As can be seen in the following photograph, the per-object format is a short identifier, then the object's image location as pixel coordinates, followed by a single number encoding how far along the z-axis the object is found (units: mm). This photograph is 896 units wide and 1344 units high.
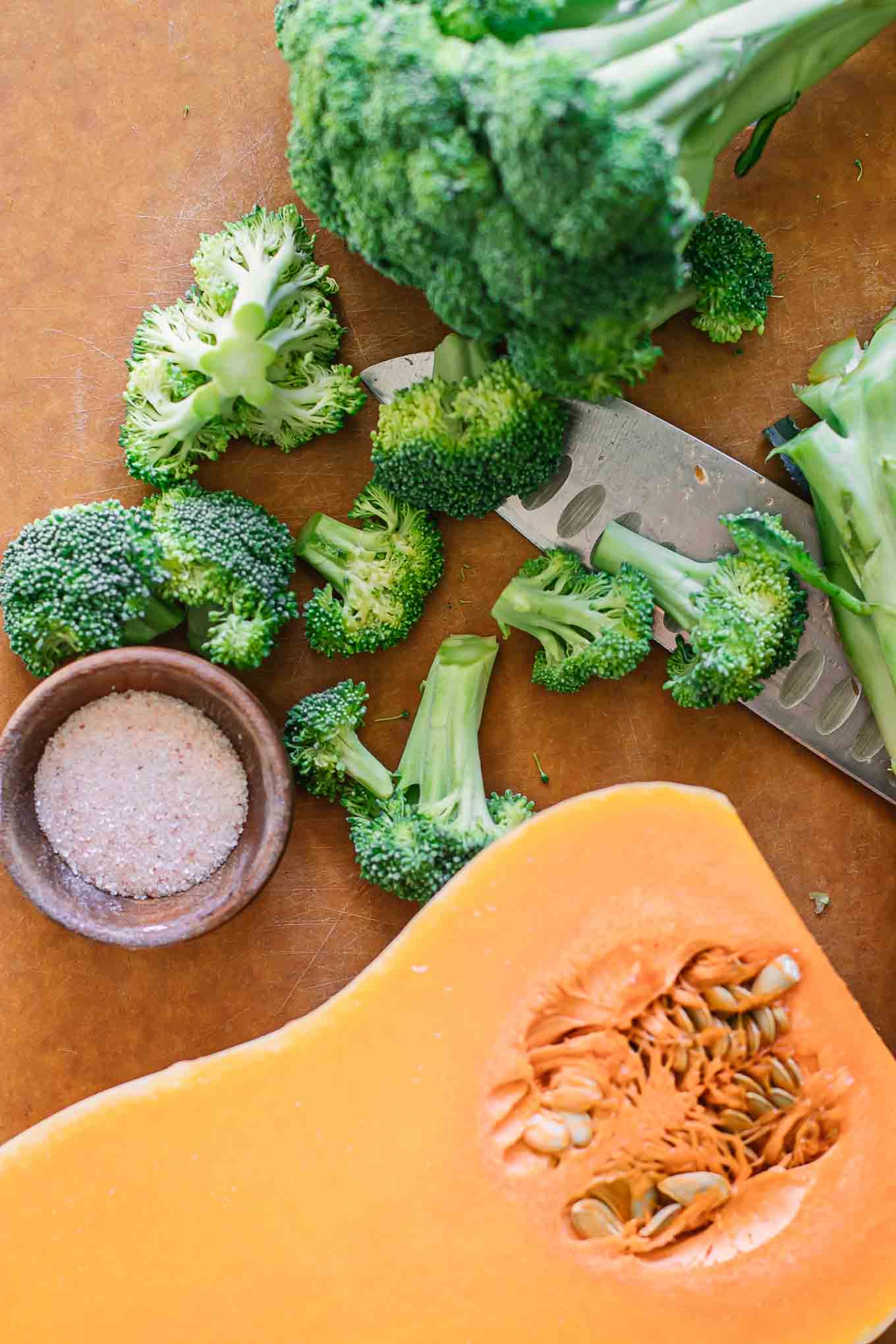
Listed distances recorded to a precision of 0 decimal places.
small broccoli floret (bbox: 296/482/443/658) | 549
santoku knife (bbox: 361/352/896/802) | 548
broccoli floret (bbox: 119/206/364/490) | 531
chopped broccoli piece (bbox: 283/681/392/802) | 547
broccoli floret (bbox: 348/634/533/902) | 539
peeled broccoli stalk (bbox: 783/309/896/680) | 534
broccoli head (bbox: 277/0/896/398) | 473
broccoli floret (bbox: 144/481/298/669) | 534
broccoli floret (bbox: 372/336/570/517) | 526
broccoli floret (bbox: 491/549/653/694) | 539
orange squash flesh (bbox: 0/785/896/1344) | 495
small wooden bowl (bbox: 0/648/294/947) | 526
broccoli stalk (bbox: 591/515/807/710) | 533
